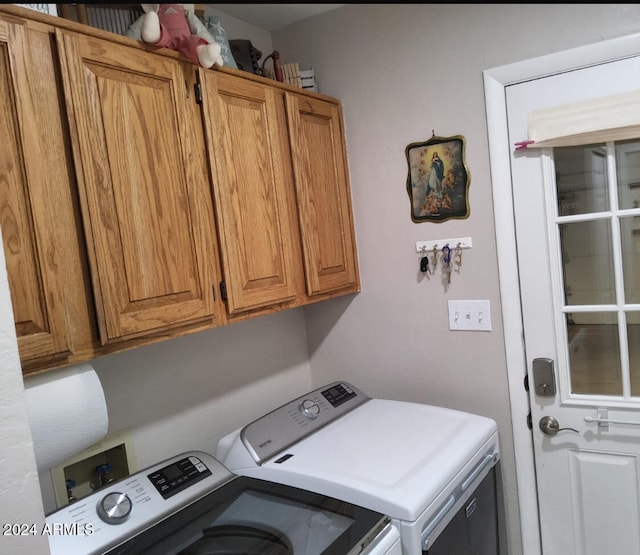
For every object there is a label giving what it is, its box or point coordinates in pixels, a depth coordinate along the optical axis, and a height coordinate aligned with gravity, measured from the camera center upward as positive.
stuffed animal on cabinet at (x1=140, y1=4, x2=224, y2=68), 1.33 +0.56
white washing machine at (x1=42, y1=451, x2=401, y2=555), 1.23 -0.71
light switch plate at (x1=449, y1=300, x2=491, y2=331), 1.93 -0.37
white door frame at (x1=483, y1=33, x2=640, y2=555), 1.76 -0.16
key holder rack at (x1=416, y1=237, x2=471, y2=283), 1.95 -0.13
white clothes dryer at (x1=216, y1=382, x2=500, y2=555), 1.35 -0.68
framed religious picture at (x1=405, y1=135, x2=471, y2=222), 1.92 +0.15
